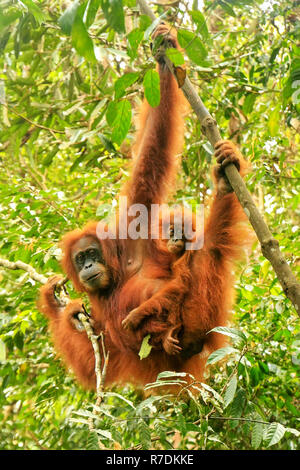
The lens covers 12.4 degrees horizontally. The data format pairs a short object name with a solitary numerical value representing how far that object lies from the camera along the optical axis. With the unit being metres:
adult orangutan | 4.31
